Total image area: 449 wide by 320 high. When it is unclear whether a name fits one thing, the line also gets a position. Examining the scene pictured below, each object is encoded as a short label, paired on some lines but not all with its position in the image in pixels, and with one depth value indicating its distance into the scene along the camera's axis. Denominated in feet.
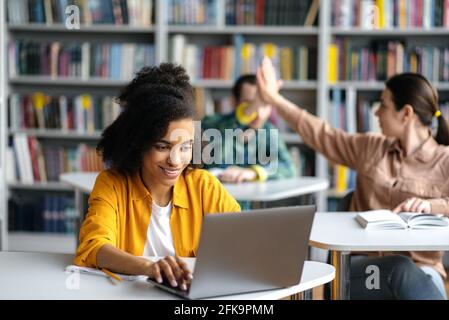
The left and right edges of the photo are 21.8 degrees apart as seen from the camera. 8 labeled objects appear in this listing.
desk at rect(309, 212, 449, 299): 10.64
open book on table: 11.82
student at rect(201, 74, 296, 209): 19.14
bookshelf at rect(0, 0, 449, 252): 22.79
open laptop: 7.34
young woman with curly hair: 9.80
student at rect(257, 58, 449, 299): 13.40
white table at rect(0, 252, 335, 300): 7.89
